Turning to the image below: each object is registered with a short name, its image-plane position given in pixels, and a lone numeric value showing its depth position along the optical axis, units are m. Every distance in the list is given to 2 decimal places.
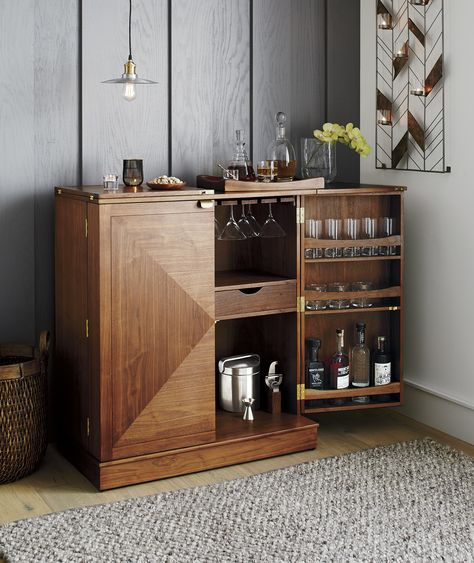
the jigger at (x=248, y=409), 3.63
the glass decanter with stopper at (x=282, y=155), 3.64
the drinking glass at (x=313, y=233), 3.62
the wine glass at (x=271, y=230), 3.60
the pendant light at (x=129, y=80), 3.40
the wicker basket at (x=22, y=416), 3.18
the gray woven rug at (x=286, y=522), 2.69
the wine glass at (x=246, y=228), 3.58
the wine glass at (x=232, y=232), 3.54
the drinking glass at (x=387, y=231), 3.74
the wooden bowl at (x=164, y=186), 3.32
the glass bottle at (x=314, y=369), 3.69
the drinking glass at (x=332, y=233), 3.65
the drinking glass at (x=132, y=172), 3.38
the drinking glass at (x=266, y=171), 3.56
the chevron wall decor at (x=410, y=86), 3.71
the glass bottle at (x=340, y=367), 3.72
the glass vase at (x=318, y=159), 3.83
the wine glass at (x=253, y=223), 3.63
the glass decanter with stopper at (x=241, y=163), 3.59
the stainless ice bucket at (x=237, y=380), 3.68
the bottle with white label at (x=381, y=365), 3.76
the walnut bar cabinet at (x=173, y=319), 3.18
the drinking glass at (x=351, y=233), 3.69
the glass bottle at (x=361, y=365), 3.77
